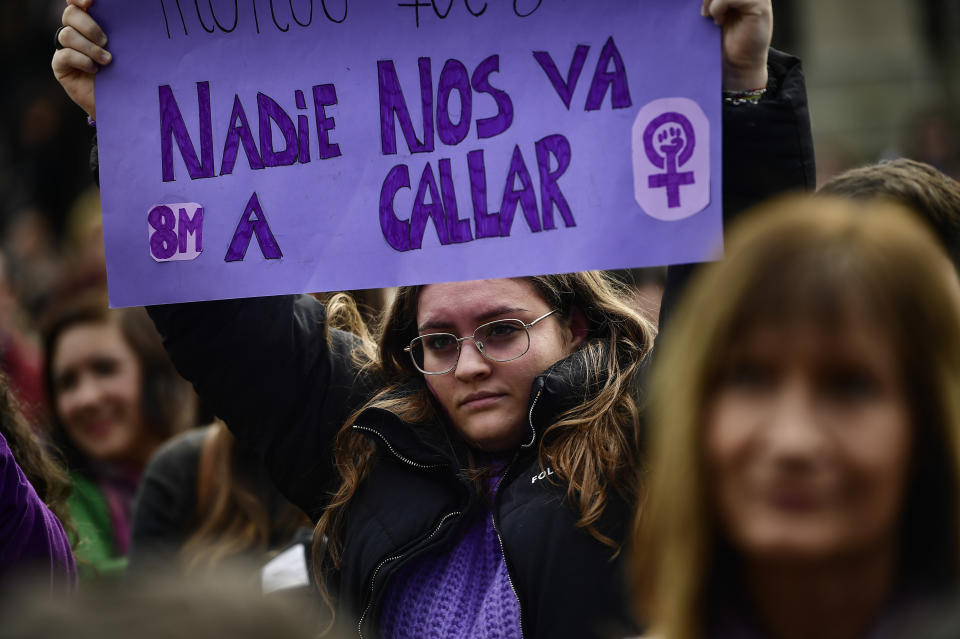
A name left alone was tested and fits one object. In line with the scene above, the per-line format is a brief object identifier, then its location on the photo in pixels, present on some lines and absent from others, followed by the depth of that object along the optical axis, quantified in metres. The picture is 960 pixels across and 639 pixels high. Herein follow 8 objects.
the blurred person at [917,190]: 4.55
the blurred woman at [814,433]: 2.60
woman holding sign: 4.25
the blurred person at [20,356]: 10.84
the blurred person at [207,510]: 7.07
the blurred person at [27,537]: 4.50
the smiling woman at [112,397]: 8.70
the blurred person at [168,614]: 2.20
